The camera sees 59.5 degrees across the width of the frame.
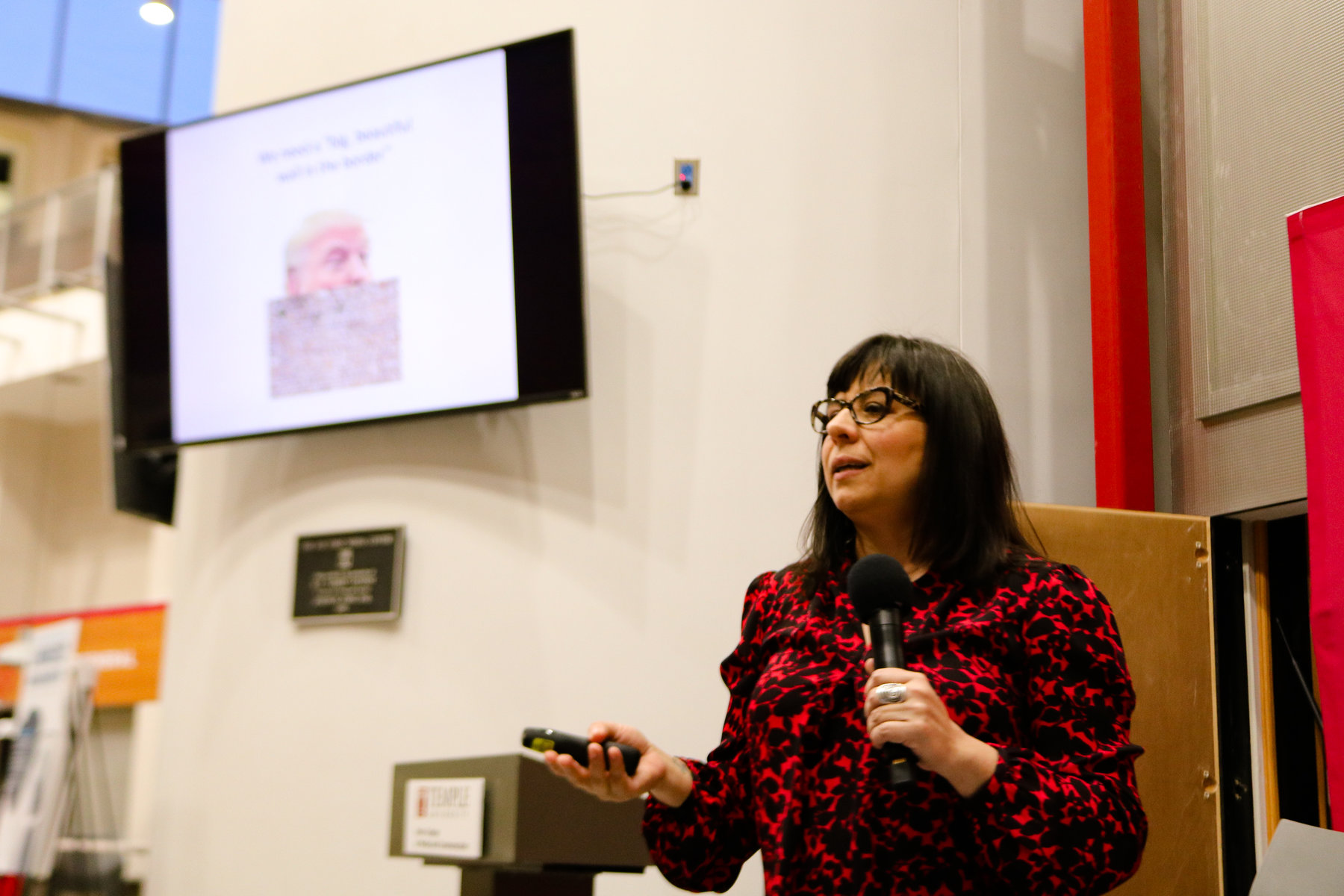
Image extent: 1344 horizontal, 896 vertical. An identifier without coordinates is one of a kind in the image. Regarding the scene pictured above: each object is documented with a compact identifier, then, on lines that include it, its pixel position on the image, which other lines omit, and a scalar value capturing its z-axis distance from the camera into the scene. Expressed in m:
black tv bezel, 2.82
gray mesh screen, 2.24
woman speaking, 1.29
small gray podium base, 1.80
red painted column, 2.58
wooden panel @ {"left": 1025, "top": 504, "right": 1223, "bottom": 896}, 2.20
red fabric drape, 1.84
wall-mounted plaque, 3.03
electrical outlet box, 2.98
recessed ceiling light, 7.47
